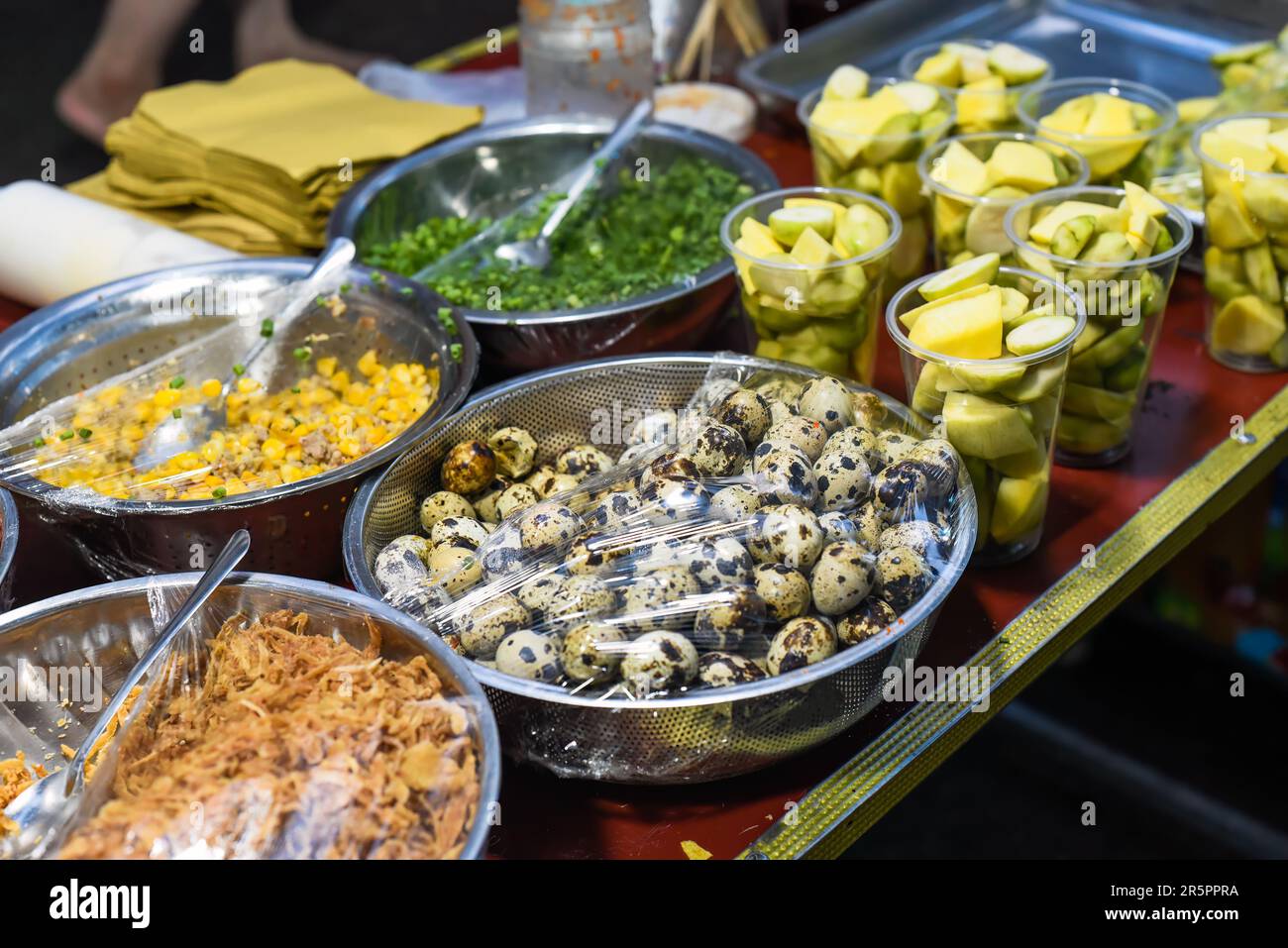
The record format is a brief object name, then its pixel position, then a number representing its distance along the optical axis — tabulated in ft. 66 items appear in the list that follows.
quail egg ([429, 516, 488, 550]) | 4.49
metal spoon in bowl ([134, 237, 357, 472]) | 5.16
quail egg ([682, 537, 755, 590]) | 3.97
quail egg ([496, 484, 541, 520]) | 4.72
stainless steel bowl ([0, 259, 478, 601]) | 4.50
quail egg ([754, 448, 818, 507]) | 4.27
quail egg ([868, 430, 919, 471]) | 4.49
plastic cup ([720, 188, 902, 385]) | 5.11
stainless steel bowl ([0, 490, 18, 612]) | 4.12
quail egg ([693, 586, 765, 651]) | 3.86
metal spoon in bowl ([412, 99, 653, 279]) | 6.52
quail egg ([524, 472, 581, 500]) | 4.80
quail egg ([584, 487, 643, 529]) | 4.23
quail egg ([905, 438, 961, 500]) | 4.34
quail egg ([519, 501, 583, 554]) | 4.18
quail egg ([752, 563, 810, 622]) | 3.95
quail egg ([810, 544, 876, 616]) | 3.97
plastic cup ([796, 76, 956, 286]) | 6.07
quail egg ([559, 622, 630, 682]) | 3.76
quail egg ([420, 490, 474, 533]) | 4.67
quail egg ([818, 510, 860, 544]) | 4.16
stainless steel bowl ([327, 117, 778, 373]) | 5.63
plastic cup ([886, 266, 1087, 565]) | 4.48
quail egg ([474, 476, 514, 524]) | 4.81
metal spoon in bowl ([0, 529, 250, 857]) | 3.60
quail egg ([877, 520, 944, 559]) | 4.14
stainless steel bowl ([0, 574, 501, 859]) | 3.88
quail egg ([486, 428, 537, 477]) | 4.93
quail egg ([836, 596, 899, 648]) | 3.92
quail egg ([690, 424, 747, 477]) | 4.50
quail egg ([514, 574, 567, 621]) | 3.97
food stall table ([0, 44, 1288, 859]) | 4.04
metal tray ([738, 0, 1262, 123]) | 8.57
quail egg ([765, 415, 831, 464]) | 4.52
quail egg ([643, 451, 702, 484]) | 4.36
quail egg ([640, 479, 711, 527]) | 4.18
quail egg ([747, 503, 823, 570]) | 4.04
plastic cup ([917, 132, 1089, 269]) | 5.64
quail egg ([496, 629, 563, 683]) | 3.80
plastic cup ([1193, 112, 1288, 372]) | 5.57
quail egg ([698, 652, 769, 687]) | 3.75
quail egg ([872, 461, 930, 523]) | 4.29
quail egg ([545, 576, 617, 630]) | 3.91
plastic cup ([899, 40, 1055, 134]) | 6.47
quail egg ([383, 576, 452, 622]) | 4.05
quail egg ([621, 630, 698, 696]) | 3.70
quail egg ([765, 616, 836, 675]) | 3.80
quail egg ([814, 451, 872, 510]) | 4.35
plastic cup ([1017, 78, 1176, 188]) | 5.99
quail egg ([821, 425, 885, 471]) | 4.46
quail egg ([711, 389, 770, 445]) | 4.71
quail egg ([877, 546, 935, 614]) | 4.05
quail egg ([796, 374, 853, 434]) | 4.70
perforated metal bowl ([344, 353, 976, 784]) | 3.66
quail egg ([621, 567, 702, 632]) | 3.85
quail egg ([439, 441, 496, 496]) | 4.79
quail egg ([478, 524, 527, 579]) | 4.17
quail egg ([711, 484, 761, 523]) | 4.17
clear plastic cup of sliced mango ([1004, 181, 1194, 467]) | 5.05
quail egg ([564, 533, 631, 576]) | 4.05
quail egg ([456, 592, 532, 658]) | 3.91
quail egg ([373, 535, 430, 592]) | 4.21
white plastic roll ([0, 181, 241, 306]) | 6.41
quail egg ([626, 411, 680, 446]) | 4.84
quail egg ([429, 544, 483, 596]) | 4.13
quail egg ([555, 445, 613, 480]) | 4.89
